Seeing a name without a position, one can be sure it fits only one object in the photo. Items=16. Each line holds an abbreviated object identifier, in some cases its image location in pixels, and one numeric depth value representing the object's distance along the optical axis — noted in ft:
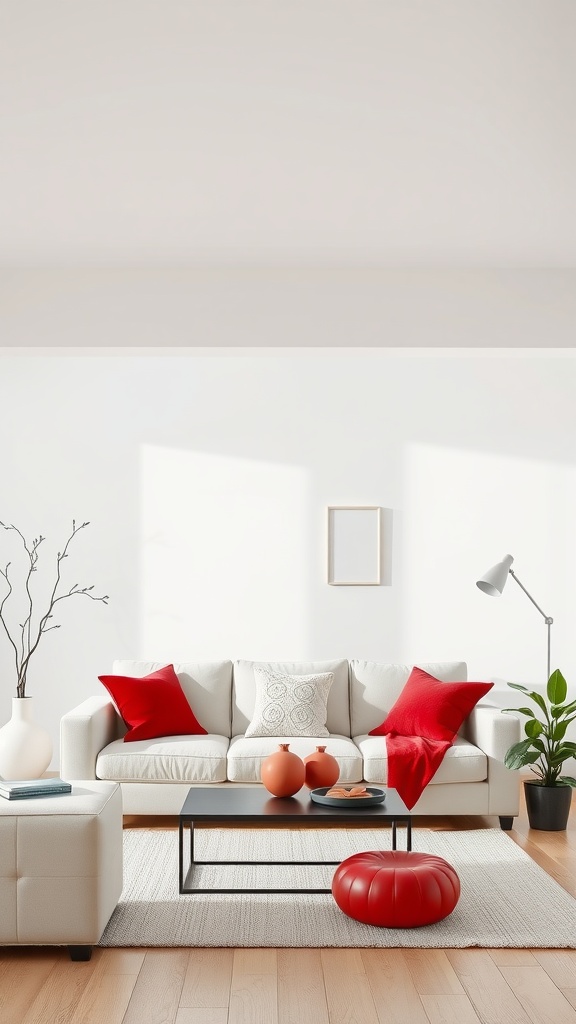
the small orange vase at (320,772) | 13.98
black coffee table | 12.55
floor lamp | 18.54
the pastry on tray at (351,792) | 13.19
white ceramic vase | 17.28
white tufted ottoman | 10.68
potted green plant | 16.26
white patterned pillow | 17.51
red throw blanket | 15.99
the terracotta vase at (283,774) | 13.43
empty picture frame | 20.68
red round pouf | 11.40
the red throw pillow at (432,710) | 17.01
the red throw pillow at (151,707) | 17.07
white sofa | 16.12
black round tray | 13.00
